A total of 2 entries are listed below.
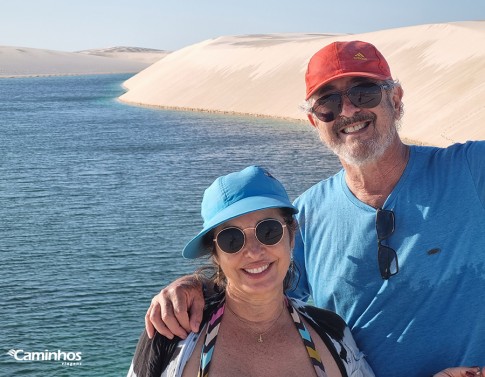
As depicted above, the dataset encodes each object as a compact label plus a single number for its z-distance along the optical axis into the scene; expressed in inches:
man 126.4
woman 114.9
